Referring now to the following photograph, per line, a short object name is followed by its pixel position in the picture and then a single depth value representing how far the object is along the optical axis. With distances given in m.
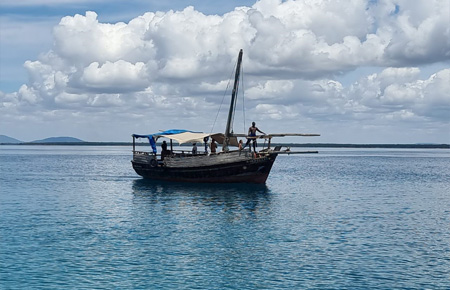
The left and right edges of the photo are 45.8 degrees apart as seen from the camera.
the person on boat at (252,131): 47.34
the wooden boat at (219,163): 48.69
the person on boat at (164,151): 54.62
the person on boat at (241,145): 48.41
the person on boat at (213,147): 51.31
